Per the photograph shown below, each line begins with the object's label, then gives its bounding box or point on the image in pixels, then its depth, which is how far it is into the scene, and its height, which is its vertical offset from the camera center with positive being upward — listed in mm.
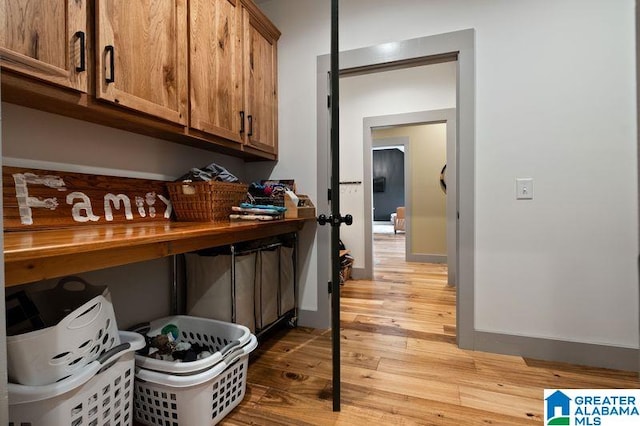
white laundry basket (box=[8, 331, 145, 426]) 832 -561
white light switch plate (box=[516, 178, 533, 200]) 1818 +110
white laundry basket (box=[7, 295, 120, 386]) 834 -405
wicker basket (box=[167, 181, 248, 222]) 1632 +55
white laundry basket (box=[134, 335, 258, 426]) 1140 -731
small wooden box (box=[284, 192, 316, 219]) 1999 +14
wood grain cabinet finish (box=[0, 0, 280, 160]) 972 +618
